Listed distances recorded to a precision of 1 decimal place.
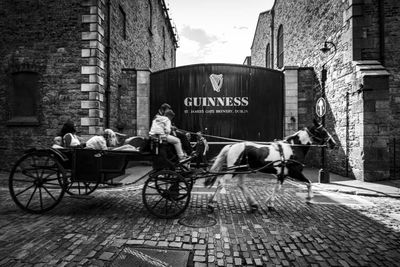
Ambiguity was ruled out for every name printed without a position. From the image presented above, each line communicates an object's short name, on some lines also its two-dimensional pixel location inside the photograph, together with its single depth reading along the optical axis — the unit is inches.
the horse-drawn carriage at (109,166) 183.9
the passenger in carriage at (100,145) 195.6
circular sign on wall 341.4
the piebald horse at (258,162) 200.4
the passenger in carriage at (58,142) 211.4
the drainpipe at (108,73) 398.6
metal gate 441.1
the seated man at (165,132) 190.4
